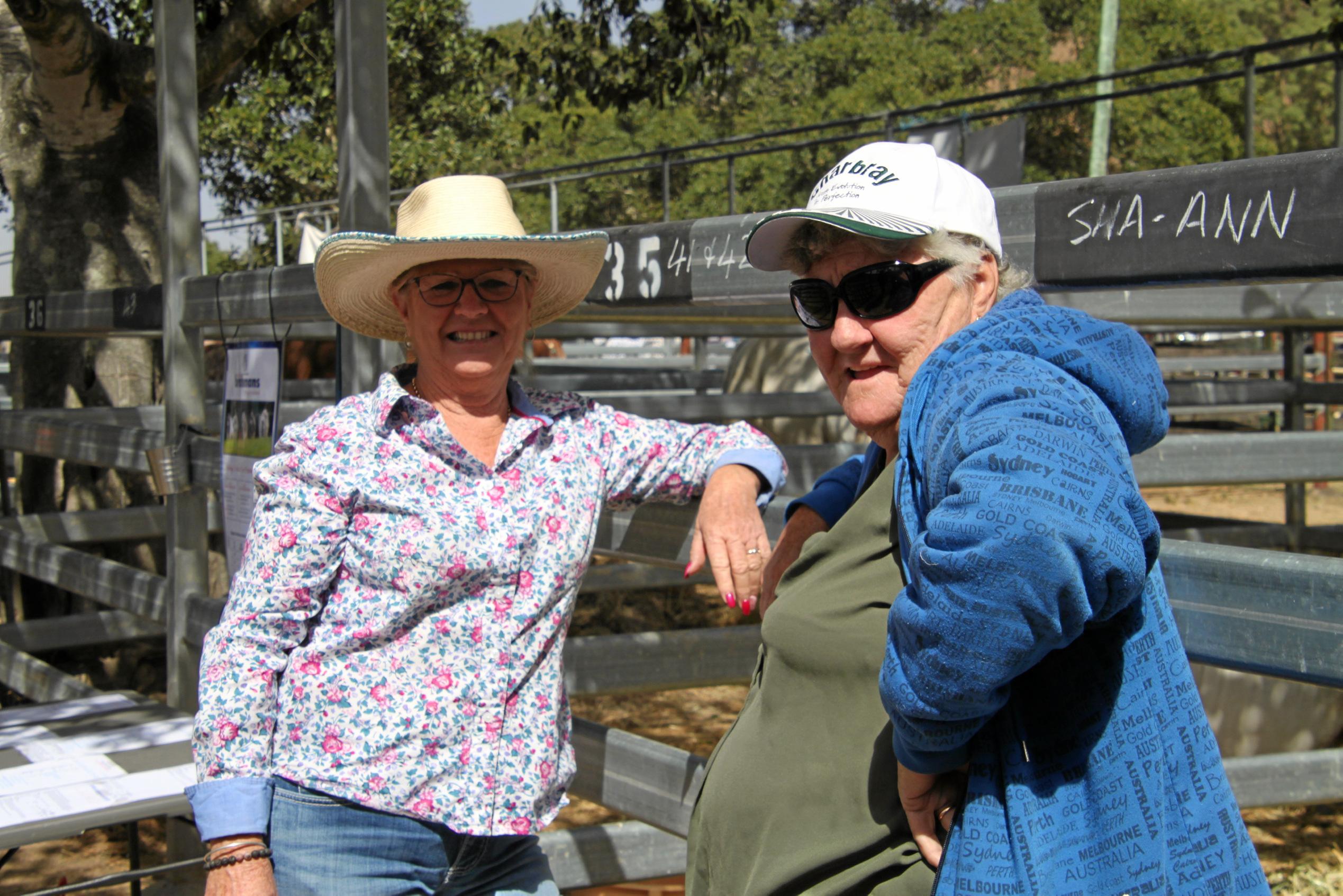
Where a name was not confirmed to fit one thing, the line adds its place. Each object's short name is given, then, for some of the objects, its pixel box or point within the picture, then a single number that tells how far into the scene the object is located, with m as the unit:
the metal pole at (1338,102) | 6.13
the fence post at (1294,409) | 5.61
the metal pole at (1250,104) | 7.13
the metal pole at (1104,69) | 16.89
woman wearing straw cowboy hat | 1.96
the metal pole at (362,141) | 2.76
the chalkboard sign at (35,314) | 4.35
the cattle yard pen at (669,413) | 1.41
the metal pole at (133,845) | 3.20
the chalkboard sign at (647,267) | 2.24
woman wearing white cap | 1.10
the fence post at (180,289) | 3.43
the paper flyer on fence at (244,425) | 2.88
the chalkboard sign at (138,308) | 3.72
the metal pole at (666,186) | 10.70
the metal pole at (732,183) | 10.24
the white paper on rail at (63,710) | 3.22
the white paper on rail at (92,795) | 2.50
